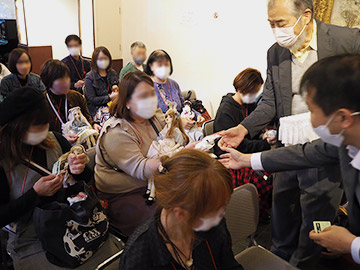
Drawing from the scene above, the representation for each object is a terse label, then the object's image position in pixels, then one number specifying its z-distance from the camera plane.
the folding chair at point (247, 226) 1.71
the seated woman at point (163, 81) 4.04
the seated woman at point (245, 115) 2.87
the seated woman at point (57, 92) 3.05
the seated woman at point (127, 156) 2.12
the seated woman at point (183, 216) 1.17
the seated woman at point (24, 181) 1.65
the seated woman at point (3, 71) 5.36
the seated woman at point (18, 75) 4.13
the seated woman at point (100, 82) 4.39
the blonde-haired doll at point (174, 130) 2.38
